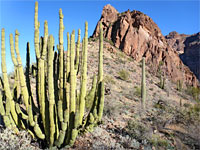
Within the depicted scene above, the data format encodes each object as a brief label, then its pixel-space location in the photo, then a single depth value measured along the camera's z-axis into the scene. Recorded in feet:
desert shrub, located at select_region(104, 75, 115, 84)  52.11
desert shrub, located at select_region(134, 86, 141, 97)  45.01
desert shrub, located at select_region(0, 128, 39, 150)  12.77
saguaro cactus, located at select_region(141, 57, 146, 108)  36.31
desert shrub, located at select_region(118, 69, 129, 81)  63.68
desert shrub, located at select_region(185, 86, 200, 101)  62.59
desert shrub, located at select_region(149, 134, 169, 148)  17.79
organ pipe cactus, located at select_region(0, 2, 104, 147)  12.75
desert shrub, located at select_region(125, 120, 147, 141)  18.94
